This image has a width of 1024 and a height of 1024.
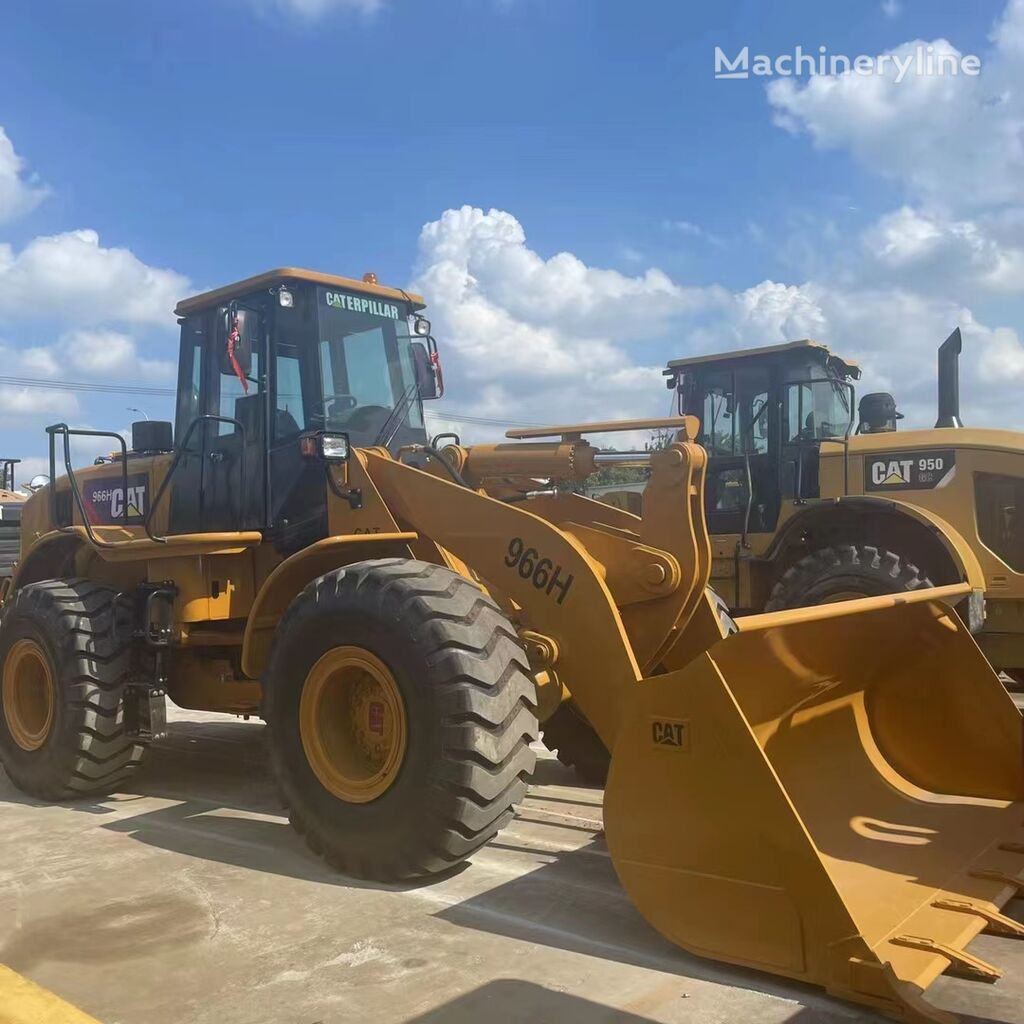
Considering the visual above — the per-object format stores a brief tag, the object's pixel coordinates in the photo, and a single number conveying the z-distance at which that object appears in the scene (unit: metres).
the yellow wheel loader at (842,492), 8.10
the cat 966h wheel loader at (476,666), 3.37
